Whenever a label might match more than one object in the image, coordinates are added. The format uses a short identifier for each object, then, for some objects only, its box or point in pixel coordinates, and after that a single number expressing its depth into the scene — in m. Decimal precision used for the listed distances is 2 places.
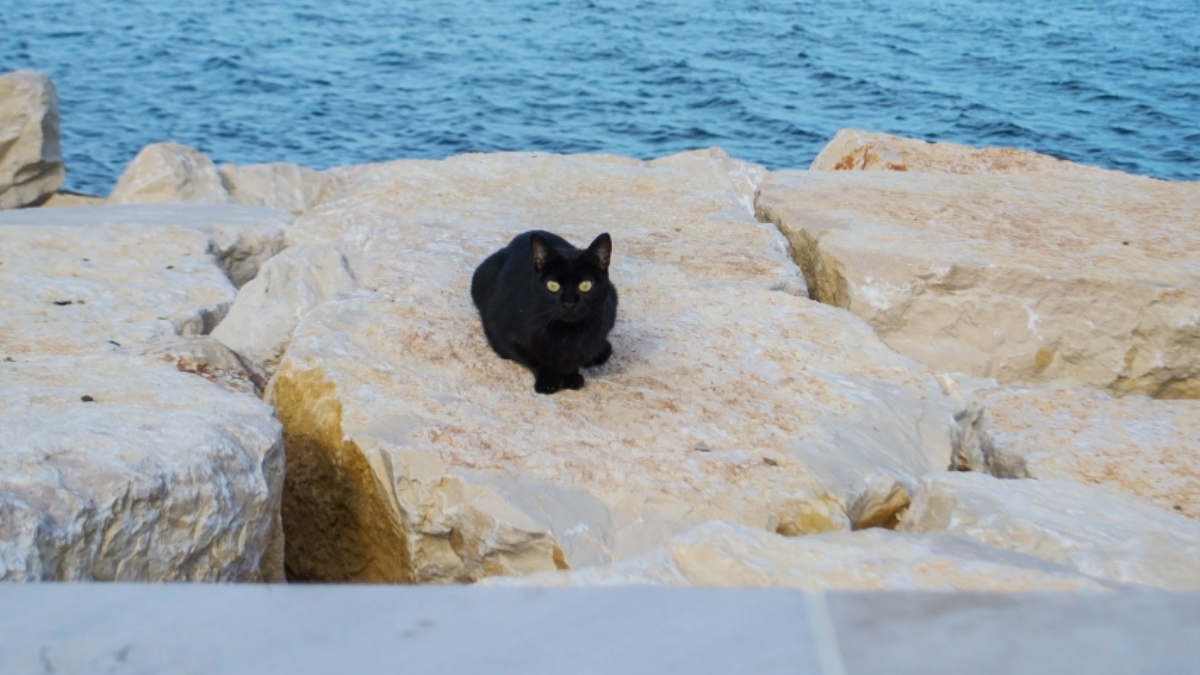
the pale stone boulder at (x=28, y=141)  8.49
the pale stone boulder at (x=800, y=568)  2.15
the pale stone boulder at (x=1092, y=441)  4.04
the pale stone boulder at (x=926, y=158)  7.78
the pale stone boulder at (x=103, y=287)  4.36
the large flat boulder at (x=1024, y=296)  5.32
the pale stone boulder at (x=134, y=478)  2.87
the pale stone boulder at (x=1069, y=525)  3.03
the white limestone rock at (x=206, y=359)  3.98
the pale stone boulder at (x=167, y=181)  7.68
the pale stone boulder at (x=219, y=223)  5.75
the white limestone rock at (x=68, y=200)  8.82
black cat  4.15
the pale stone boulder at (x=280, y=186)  7.93
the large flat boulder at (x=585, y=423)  3.48
